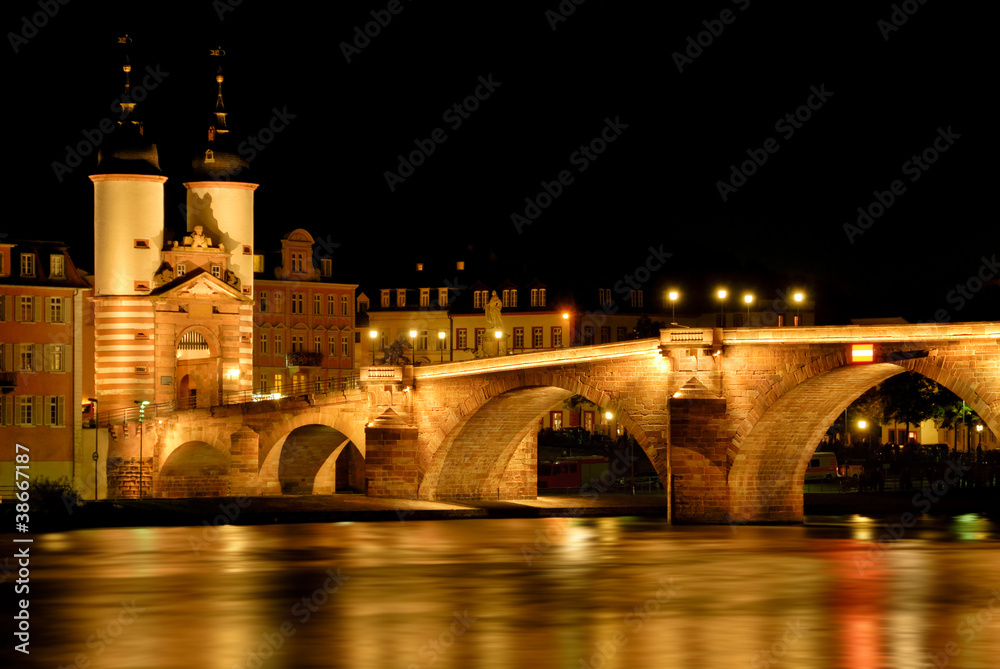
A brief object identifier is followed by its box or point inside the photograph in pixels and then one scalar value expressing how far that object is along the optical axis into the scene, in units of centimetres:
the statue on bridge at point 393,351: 10862
